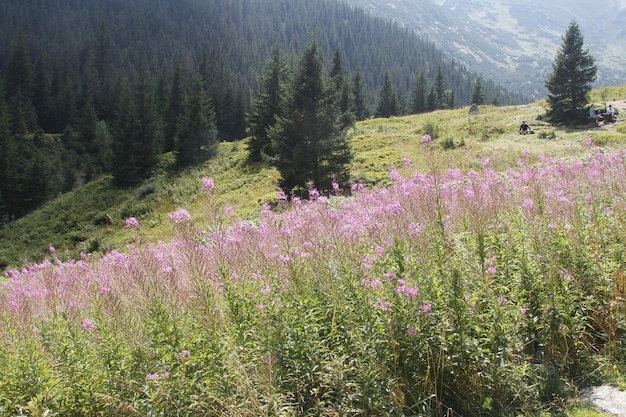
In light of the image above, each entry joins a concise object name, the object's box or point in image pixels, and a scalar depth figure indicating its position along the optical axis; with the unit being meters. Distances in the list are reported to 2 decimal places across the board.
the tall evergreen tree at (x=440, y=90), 74.38
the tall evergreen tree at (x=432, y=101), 72.94
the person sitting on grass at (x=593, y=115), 28.23
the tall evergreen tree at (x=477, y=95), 72.81
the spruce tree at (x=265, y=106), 33.03
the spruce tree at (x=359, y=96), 71.12
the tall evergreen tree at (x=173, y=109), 48.53
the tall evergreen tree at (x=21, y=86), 64.50
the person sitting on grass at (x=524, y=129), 27.27
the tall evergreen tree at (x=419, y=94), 73.00
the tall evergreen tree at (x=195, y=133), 36.09
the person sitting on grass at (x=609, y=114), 27.91
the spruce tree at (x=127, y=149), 34.56
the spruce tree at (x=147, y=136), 36.47
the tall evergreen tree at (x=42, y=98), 74.19
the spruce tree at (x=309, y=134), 19.75
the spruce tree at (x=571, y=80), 29.58
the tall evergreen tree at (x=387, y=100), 73.81
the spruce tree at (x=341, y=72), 46.15
